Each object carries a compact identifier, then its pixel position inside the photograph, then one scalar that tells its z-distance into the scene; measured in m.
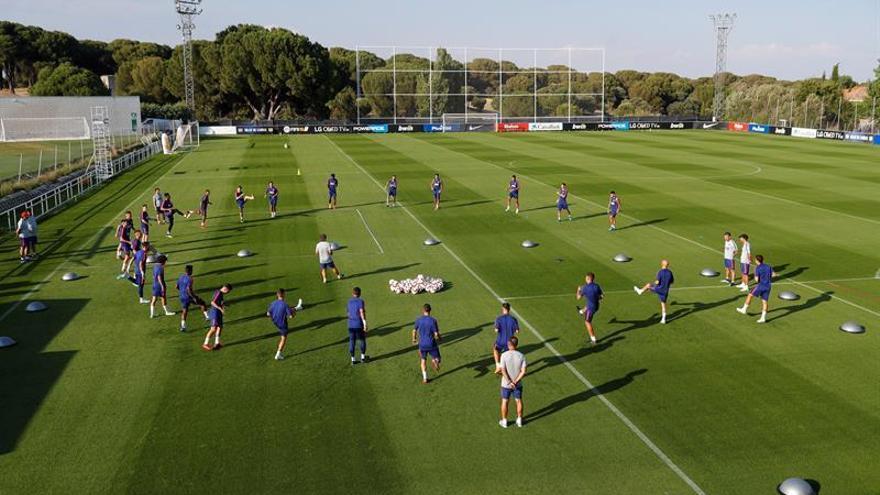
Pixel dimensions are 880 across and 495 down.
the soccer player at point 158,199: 29.53
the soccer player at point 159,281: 18.06
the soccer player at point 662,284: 17.53
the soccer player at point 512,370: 12.05
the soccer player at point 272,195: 32.09
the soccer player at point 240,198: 30.72
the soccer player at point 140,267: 19.23
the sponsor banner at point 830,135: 76.06
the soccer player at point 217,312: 15.75
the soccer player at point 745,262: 20.31
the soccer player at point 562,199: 30.34
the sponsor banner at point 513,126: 91.94
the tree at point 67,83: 98.38
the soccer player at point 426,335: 13.97
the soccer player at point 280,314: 15.38
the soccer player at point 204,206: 29.77
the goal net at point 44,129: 66.62
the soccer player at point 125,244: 22.80
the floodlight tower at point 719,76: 91.06
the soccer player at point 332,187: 33.81
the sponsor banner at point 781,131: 81.75
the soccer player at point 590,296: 16.23
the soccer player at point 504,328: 13.85
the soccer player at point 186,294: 17.09
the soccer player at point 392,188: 34.56
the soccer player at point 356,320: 14.80
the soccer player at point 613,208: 28.62
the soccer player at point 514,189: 32.53
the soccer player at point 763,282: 17.61
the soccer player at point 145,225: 25.77
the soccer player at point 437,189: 33.81
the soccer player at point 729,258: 20.98
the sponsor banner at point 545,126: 92.62
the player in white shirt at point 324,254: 21.00
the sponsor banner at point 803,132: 78.50
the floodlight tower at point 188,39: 81.00
